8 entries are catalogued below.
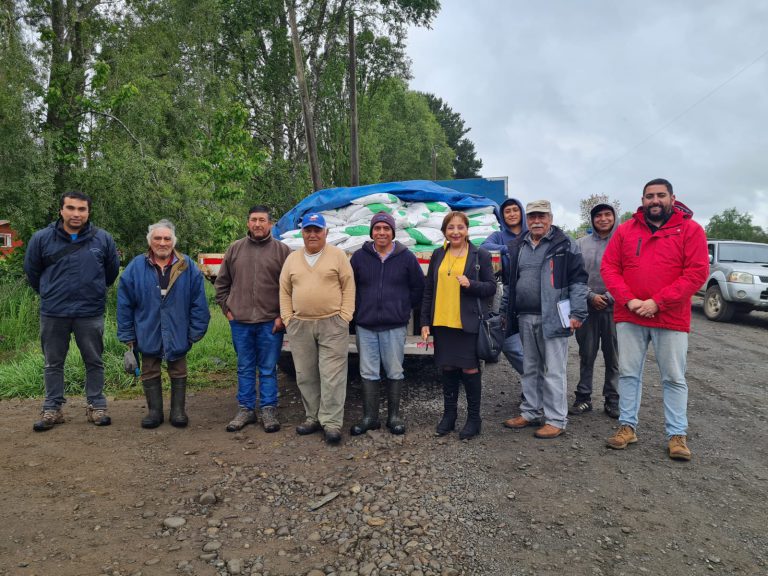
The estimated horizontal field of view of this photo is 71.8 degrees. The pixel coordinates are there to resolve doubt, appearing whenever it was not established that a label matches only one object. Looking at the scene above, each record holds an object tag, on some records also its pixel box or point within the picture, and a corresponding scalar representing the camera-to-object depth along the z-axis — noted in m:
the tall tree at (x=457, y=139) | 57.56
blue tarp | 5.81
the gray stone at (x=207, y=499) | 3.18
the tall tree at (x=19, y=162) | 8.23
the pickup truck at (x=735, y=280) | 9.83
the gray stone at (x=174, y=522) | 2.92
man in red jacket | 3.82
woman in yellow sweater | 4.18
